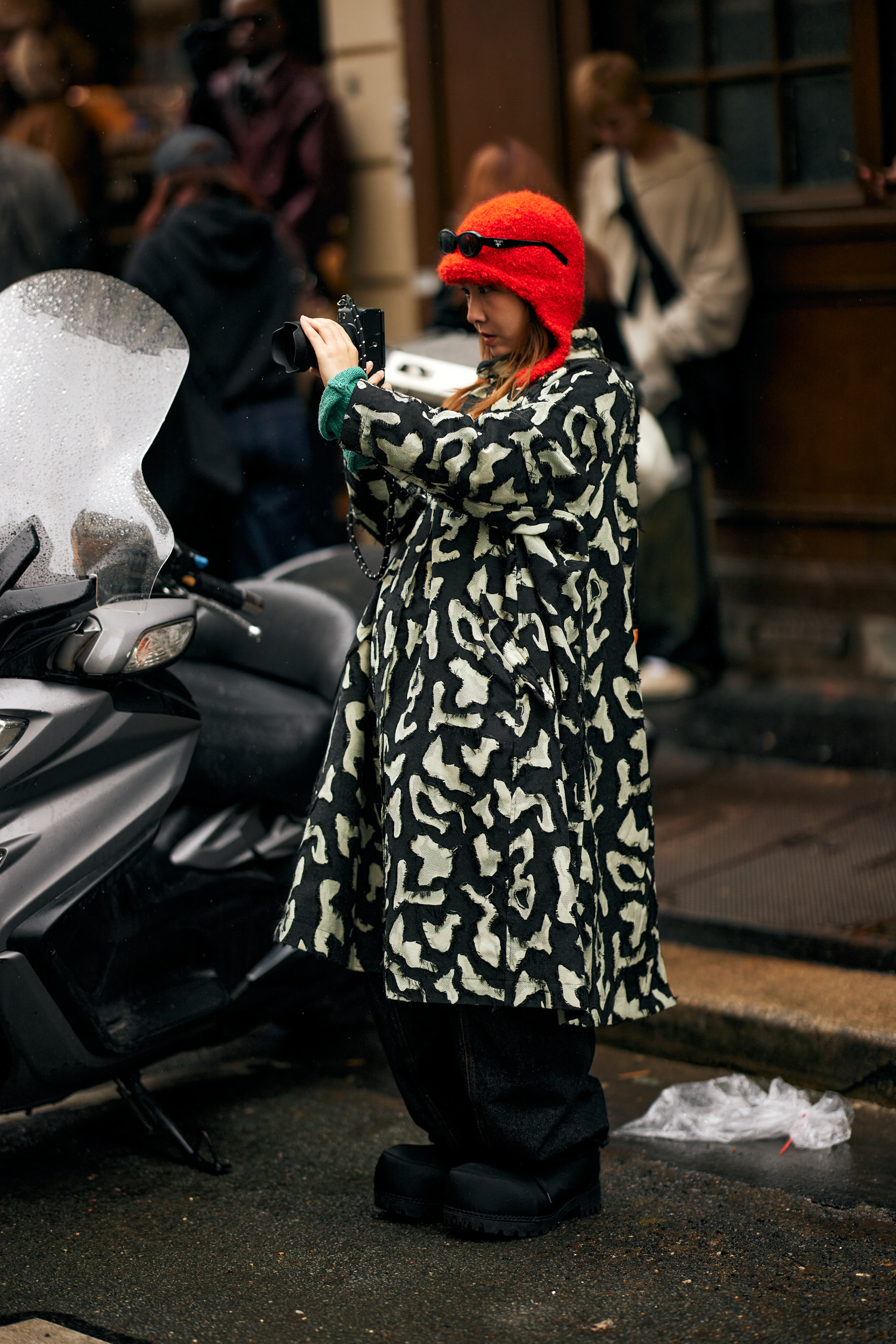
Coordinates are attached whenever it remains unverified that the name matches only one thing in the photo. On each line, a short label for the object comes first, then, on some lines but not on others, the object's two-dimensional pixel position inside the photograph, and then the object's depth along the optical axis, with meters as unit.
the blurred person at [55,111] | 8.43
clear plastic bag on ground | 3.63
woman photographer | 2.99
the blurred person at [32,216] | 7.24
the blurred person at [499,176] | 5.96
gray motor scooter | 3.22
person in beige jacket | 6.53
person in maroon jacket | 7.70
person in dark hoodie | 5.31
